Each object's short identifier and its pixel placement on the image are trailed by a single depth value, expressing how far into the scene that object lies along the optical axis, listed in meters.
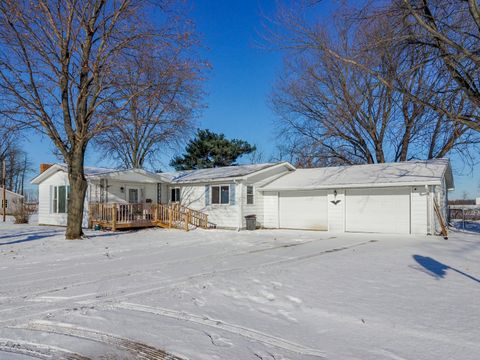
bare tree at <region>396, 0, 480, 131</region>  10.43
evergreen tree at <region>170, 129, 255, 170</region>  35.84
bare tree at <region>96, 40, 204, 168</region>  13.32
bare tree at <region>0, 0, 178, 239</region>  12.68
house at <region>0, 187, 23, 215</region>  39.41
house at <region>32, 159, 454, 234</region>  15.88
